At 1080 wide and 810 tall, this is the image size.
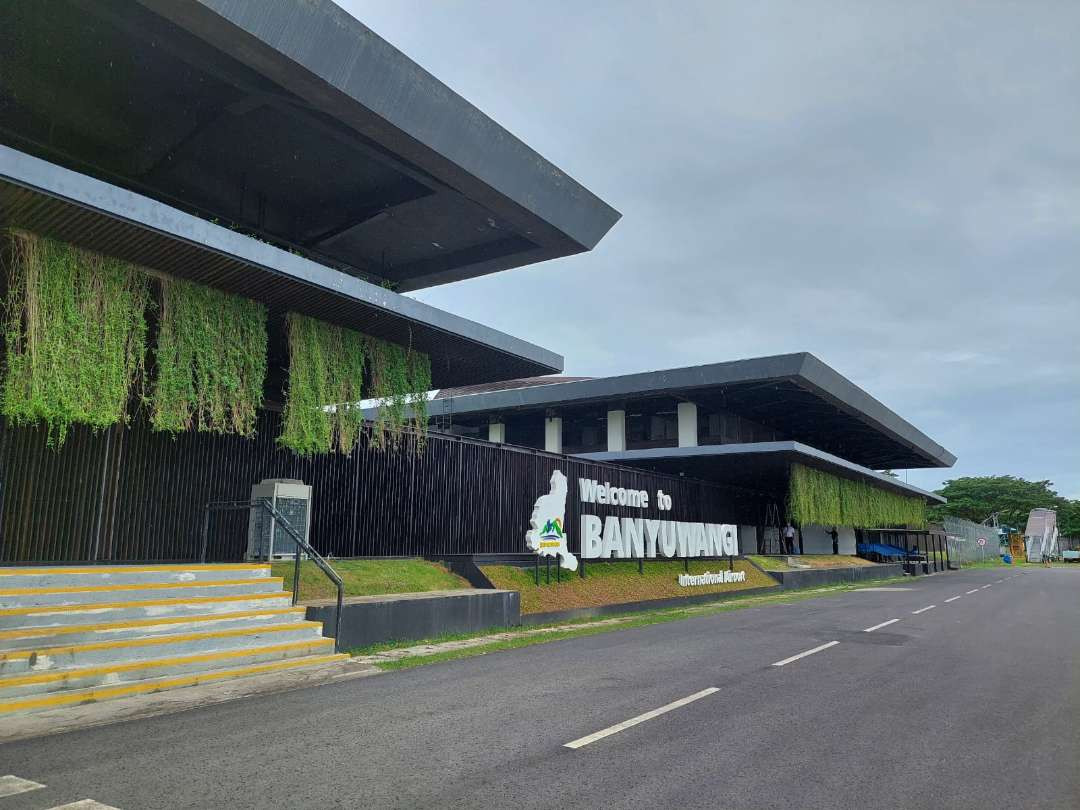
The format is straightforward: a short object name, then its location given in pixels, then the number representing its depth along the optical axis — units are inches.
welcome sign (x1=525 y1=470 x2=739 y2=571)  775.1
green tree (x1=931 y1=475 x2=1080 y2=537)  3949.3
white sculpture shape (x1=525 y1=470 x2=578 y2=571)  757.3
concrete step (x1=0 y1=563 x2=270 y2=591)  350.9
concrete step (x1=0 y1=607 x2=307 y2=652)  309.7
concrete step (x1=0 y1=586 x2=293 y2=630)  327.0
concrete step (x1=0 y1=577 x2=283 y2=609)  340.5
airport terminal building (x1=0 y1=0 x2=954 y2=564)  387.2
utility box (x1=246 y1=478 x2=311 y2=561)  561.9
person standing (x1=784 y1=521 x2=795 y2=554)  1539.1
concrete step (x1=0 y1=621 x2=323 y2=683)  296.5
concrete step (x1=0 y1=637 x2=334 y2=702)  285.6
